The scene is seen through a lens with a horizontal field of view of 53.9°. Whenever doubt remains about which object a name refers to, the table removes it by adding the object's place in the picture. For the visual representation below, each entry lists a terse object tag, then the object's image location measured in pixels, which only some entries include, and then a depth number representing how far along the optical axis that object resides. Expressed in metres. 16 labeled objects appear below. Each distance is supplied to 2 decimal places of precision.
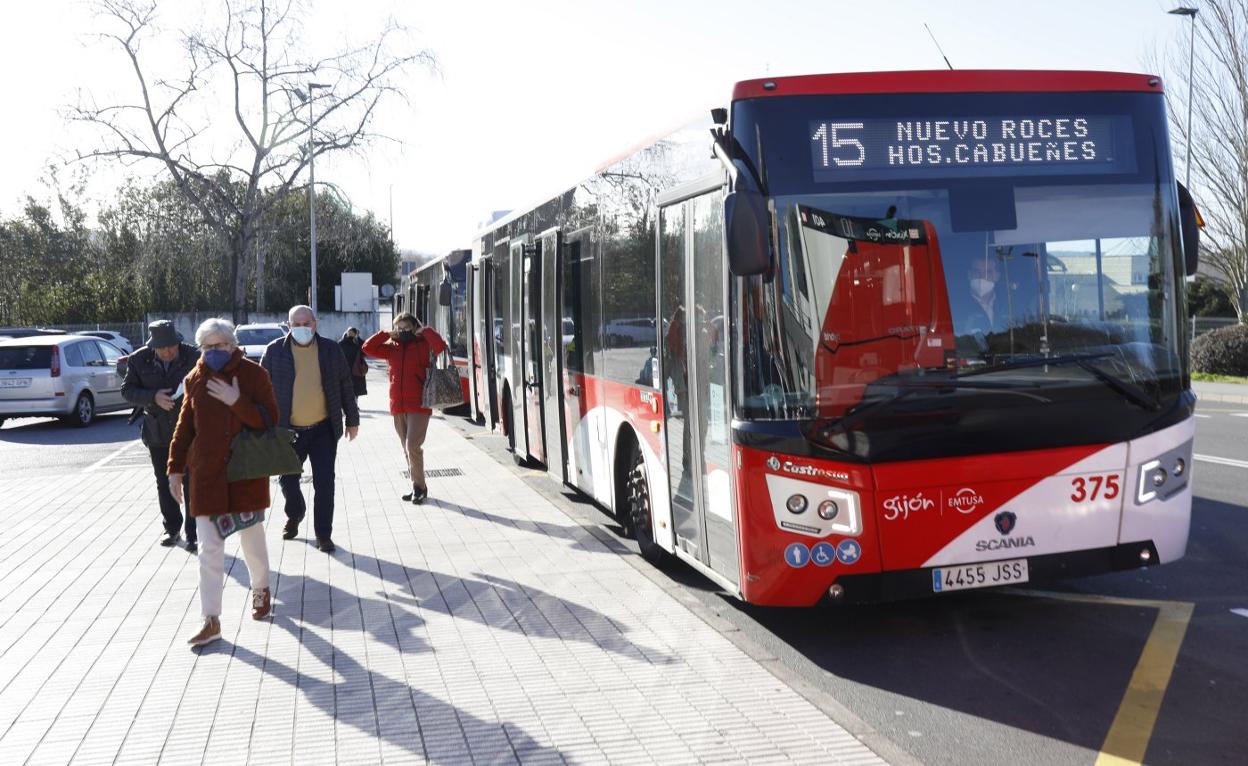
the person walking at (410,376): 11.71
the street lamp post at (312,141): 40.94
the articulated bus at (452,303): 20.02
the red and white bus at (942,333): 5.99
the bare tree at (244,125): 39.81
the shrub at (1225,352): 29.67
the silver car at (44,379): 22.11
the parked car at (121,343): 25.80
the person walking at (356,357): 11.95
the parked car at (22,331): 33.13
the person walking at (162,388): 9.53
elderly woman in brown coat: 6.78
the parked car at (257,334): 31.54
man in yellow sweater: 9.18
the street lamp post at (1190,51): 31.03
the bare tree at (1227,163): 30.59
